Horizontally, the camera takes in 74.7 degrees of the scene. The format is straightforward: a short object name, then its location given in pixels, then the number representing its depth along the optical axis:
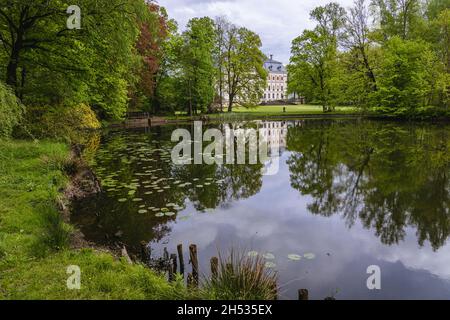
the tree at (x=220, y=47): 41.25
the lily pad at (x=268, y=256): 5.47
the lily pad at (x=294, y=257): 5.45
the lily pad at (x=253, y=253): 5.47
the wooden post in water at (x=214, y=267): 3.76
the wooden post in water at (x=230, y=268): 3.64
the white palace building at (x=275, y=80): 88.44
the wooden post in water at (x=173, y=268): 4.70
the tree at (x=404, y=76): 28.38
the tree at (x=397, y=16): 34.03
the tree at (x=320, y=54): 38.94
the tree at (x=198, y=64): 36.44
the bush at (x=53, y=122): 12.50
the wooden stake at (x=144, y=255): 5.27
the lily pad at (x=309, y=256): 5.53
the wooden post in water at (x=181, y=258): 4.62
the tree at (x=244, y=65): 41.22
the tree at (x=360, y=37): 33.72
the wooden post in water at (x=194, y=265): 4.42
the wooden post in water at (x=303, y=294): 3.23
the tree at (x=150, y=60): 30.62
